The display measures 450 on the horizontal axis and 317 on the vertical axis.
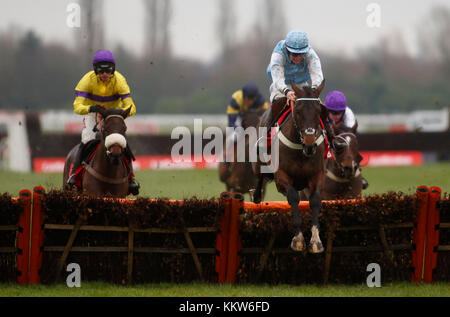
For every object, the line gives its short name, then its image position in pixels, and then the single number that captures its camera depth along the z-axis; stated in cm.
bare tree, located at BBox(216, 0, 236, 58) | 5877
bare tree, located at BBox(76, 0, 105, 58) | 4662
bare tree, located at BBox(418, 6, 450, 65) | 6481
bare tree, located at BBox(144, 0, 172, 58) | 5056
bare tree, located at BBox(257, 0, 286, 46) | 6400
